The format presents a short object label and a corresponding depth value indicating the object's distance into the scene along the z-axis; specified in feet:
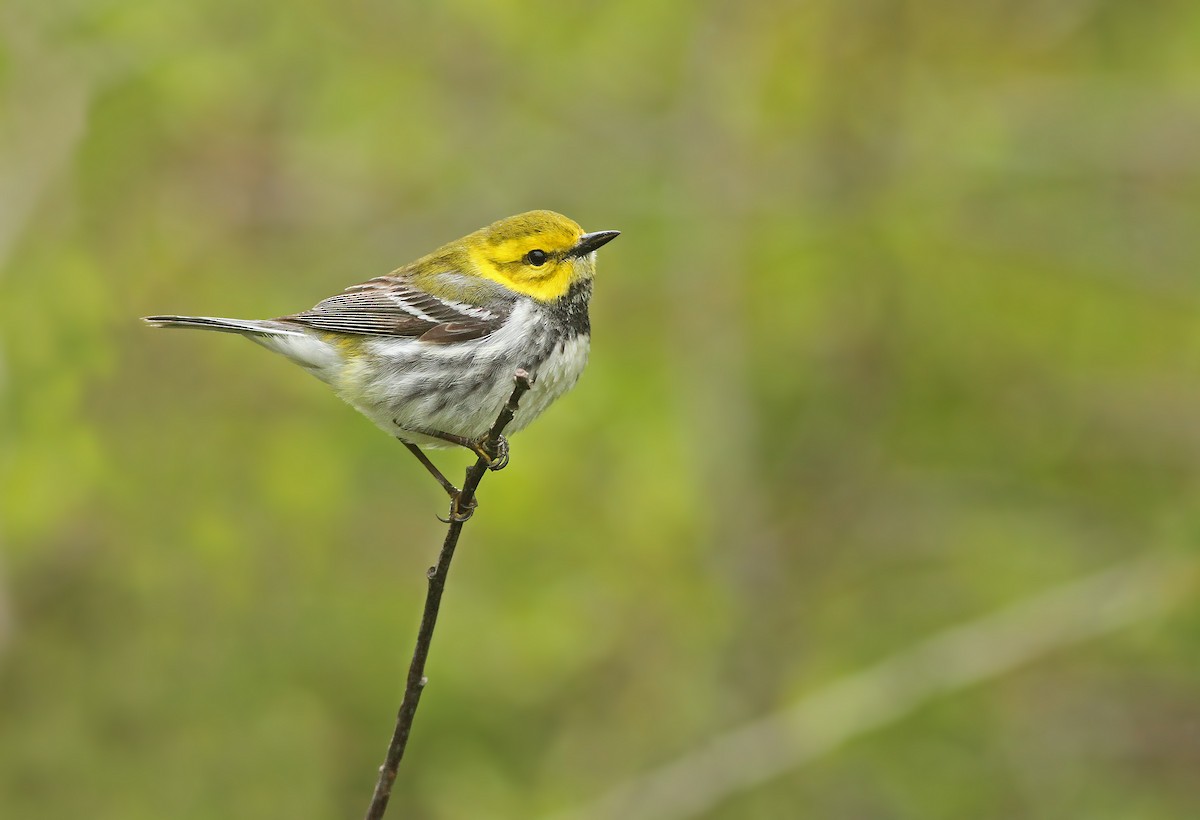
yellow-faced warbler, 27.02
